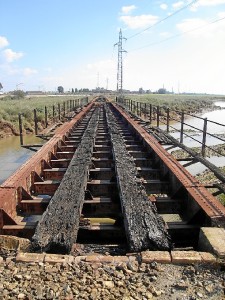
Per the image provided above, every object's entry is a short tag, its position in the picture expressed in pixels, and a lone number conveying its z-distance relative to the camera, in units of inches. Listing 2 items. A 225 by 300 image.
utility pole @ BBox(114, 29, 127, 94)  2325.3
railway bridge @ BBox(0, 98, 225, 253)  147.2
